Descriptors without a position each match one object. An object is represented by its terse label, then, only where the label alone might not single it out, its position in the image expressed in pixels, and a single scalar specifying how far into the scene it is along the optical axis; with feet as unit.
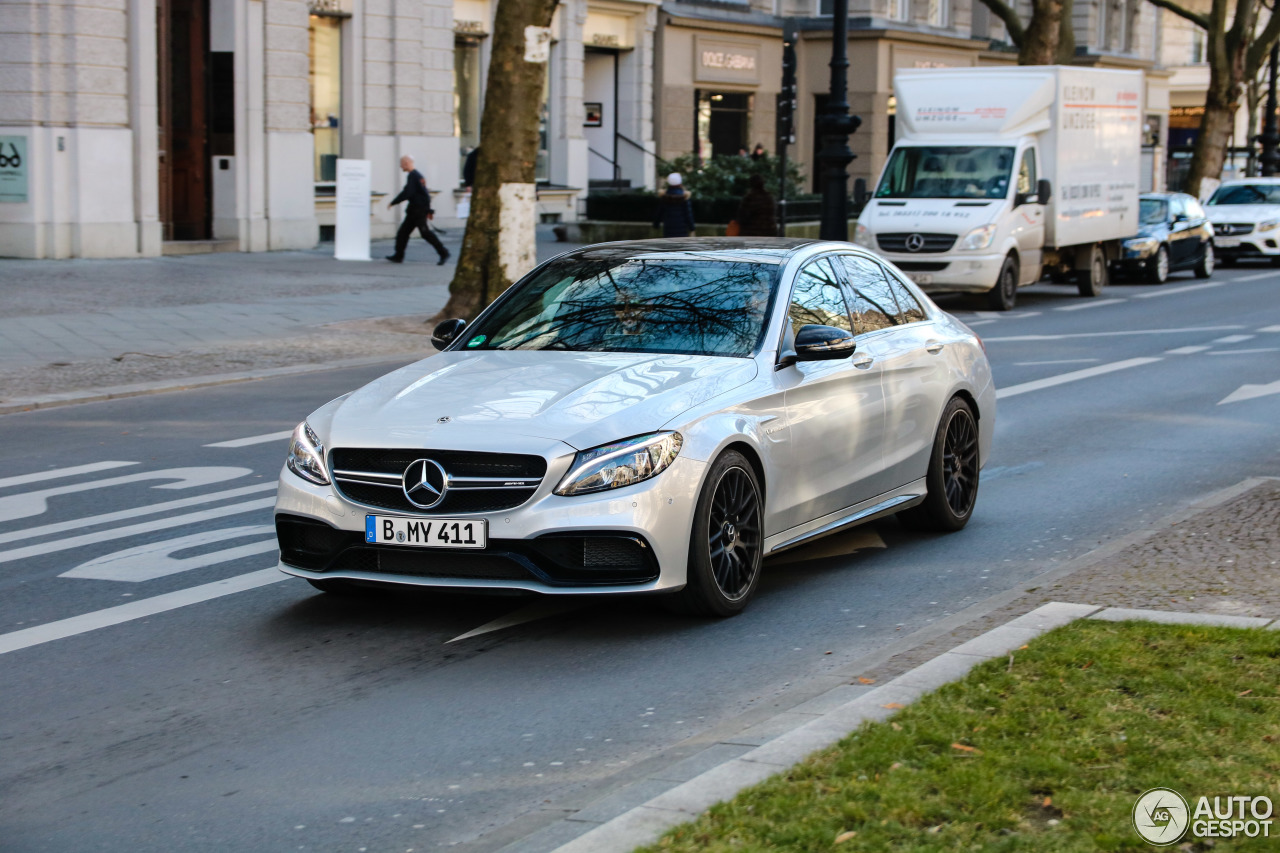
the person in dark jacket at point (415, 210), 88.63
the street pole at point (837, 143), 82.07
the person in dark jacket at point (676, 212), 90.68
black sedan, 96.12
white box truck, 75.15
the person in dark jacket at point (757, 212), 85.81
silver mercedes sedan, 20.65
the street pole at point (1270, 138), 168.45
